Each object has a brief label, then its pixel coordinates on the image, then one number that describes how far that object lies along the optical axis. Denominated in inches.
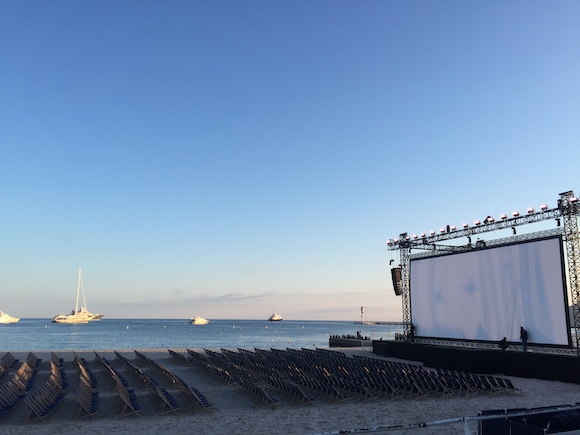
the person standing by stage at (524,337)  667.4
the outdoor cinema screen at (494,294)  638.5
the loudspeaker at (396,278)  989.8
